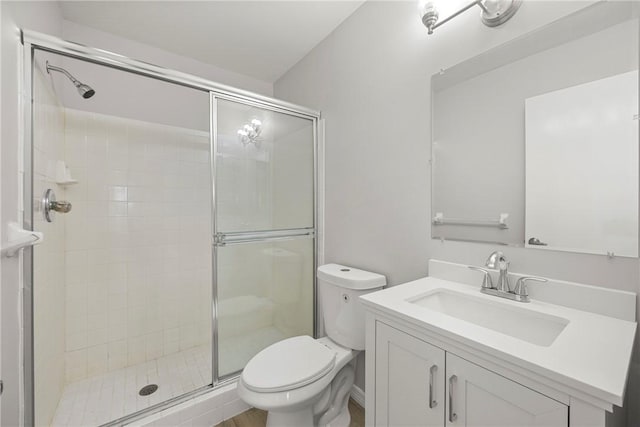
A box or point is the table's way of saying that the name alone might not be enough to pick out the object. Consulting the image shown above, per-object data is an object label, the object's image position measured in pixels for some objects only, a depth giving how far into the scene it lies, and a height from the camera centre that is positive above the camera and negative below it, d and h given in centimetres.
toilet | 120 -74
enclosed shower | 156 -15
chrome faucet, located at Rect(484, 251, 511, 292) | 104 -20
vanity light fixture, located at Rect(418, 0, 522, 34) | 105 +81
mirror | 85 +28
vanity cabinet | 66 -51
